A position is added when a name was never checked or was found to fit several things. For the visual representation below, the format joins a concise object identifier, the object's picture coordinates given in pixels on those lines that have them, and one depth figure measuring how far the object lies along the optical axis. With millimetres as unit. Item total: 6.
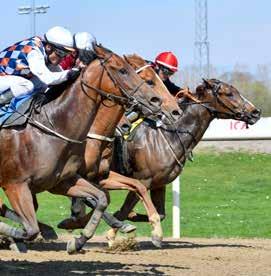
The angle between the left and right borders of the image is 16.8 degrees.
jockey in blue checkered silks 9141
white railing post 14477
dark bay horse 12227
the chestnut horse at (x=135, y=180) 11359
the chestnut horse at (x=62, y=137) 8719
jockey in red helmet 12648
